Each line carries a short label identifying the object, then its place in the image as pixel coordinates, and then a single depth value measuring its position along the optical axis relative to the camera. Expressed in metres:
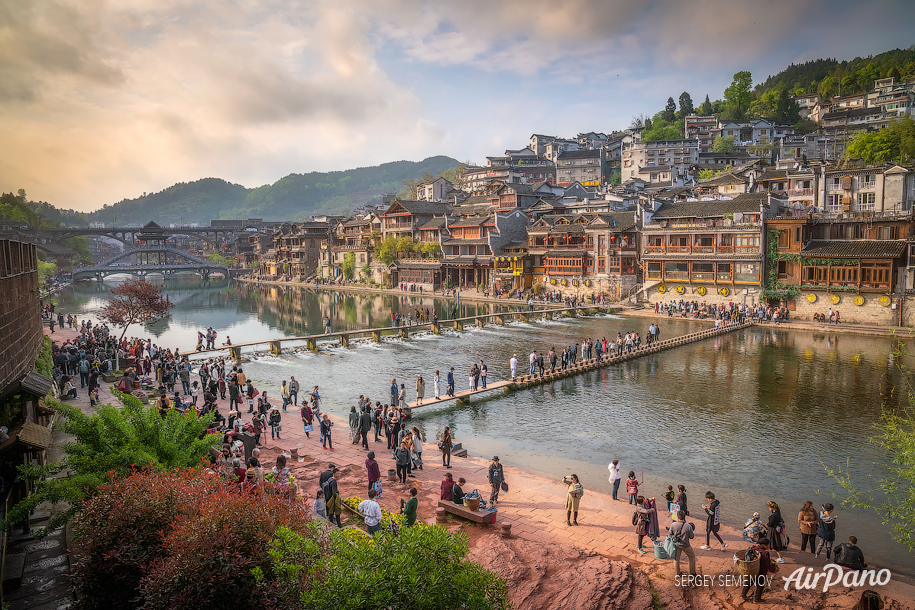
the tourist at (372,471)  14.66
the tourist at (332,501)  12.70
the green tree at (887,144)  67.00
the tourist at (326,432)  19.80
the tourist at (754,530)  12.52
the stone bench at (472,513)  13.49
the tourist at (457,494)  14.16
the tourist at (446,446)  18.27
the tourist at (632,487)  15.41
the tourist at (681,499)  13.52
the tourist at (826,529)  12.78
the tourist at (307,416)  21.42
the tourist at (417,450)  17.91
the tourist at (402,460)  16.41
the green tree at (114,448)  10.09
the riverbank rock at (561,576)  10.35
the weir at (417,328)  40.89
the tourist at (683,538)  11.56
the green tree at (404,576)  6.55
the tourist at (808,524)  13.14
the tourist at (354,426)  20.62
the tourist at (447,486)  14.33
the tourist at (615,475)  15.88
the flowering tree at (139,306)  41.28
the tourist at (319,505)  13.26
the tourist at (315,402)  22.31
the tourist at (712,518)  13.03
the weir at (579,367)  27.55
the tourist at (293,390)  26.73
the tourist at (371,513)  12.02
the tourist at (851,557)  11.74
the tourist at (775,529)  12.85
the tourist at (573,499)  13.88
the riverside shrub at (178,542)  7.20
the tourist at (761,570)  10.87
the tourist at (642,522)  12.77
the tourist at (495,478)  14.93
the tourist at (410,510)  11.96
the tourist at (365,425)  20.05
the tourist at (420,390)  26.53
